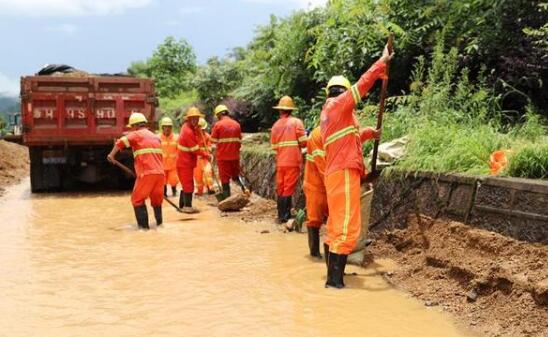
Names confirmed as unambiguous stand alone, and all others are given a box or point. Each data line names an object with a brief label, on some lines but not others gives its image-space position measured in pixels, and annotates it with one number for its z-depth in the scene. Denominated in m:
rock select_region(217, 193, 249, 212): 9.61
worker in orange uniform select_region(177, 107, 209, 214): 9.79
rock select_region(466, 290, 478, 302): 4.57
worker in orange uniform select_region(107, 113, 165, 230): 8.10
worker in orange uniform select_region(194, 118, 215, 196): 11.63
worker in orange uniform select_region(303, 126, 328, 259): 6.27
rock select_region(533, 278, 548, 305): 3.97
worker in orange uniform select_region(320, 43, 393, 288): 5.16
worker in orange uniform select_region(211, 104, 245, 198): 10.02
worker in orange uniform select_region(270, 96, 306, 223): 8.15
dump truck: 11.36
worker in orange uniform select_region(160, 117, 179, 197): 11.73
